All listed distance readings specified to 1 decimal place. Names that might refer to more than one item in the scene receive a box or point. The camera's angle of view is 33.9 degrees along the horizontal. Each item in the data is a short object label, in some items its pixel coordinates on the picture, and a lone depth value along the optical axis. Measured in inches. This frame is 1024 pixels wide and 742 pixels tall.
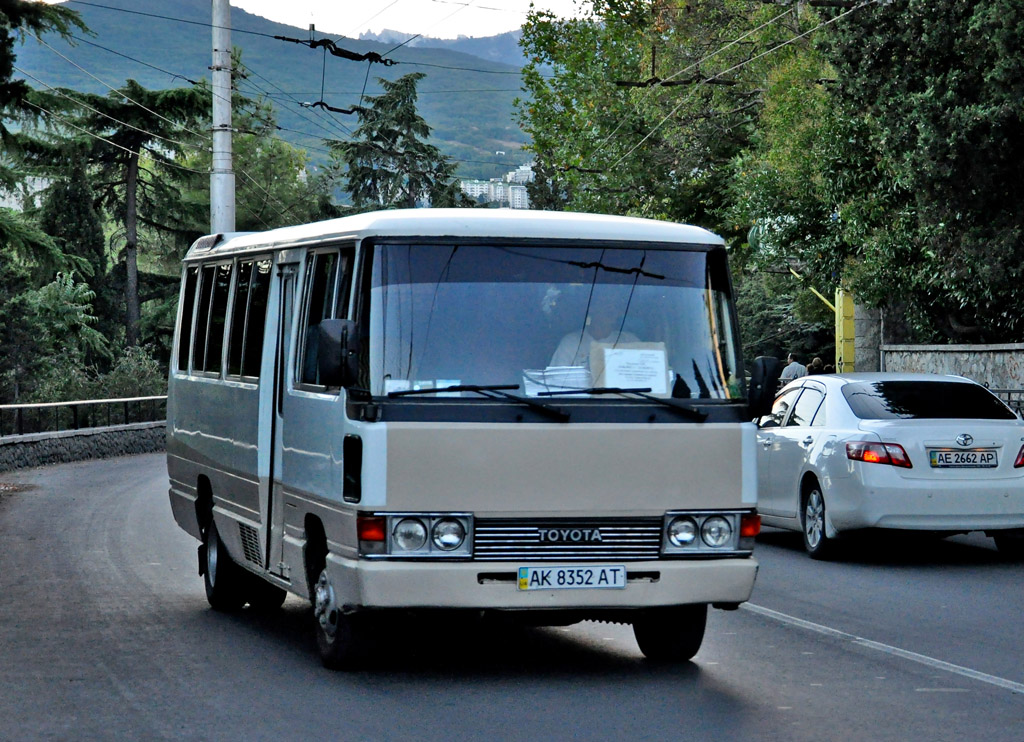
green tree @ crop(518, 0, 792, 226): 1494.8
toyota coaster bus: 311.0
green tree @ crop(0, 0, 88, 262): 809.5
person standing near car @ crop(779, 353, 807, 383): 1208.2
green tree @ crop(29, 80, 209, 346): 2057.1
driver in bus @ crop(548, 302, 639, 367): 323.9
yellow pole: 1504.7
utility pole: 1083.9
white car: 521.7
